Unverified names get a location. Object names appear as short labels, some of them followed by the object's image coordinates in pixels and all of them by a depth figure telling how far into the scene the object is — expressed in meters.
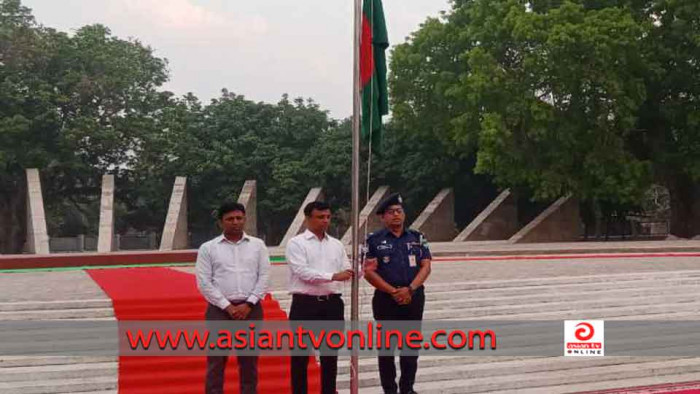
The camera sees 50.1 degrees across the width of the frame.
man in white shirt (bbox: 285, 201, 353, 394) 5.23
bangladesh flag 5.64
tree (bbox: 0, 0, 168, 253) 24.69
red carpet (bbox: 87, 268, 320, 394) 6.25
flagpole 5.15
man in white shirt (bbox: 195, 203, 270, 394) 5.07
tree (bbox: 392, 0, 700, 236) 20.02
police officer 5.55
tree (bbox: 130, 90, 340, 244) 27.28
